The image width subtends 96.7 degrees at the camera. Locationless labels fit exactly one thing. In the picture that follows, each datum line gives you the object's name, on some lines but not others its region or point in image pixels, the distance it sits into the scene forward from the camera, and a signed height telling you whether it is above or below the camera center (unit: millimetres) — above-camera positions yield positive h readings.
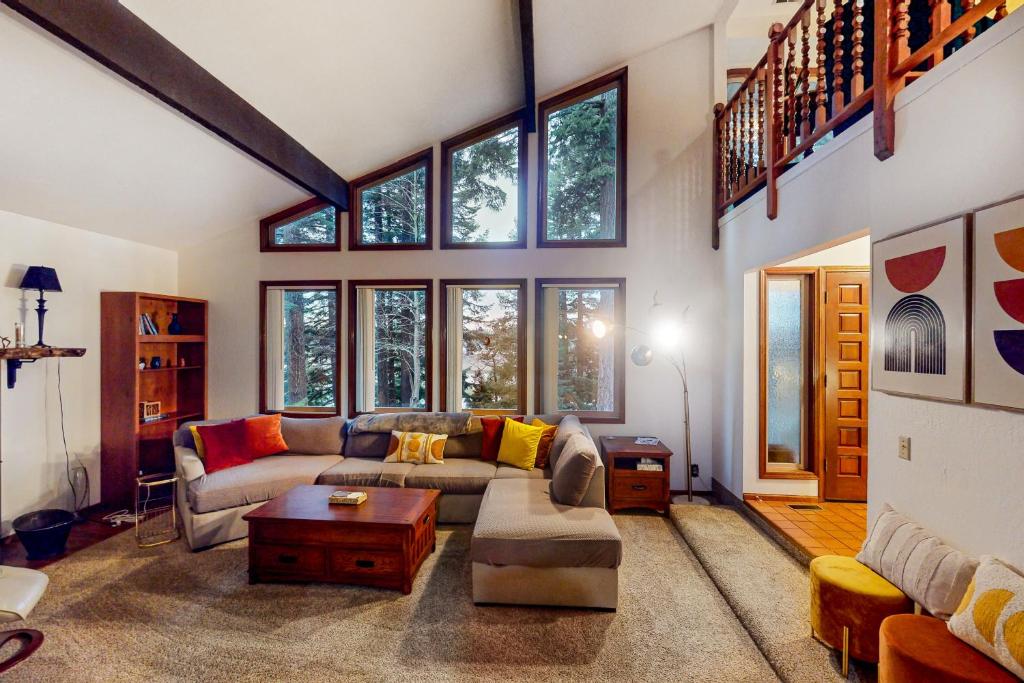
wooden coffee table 2762 -1266
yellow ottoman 1923 -1160
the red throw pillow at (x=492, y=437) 4180 -897
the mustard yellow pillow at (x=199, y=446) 3785 -880
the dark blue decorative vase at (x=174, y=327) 4605 +133
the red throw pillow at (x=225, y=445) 3768 -893
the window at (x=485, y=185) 4746 +1635
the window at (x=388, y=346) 4848 -63
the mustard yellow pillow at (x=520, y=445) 3953 -928
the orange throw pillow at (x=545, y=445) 3980 -929
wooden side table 3943 -1236
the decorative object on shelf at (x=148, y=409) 4258 -649
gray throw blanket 4270 -790
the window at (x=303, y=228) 4875 +1215
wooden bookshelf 4031 -410
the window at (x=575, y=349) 4688 -96
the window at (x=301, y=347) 4906 -72
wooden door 3797 -401
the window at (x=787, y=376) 3875 -317
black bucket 3051 -1290
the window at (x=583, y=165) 4672 +1814
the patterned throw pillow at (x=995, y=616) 1423 -912
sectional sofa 2582 -1117
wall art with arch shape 1825 +119
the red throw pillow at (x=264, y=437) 4074 -874
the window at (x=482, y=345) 4773 -54
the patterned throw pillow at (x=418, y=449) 4051 -982
